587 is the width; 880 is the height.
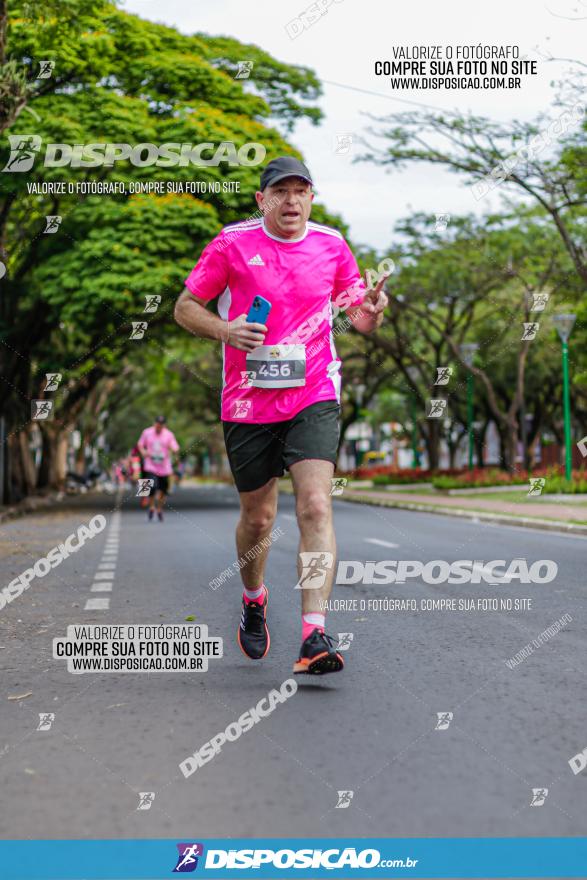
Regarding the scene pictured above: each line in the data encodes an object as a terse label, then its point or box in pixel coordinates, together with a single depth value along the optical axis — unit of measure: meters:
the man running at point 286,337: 4.96
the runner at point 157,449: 18.91
